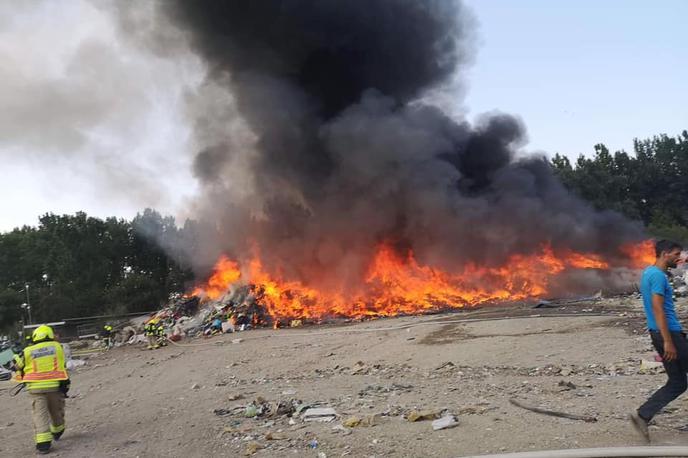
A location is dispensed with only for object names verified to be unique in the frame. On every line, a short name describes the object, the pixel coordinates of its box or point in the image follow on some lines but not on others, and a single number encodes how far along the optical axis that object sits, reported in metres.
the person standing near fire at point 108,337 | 24.48
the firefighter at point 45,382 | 6.32
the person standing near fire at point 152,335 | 20.45
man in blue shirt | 4.37
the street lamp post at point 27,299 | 43.98
